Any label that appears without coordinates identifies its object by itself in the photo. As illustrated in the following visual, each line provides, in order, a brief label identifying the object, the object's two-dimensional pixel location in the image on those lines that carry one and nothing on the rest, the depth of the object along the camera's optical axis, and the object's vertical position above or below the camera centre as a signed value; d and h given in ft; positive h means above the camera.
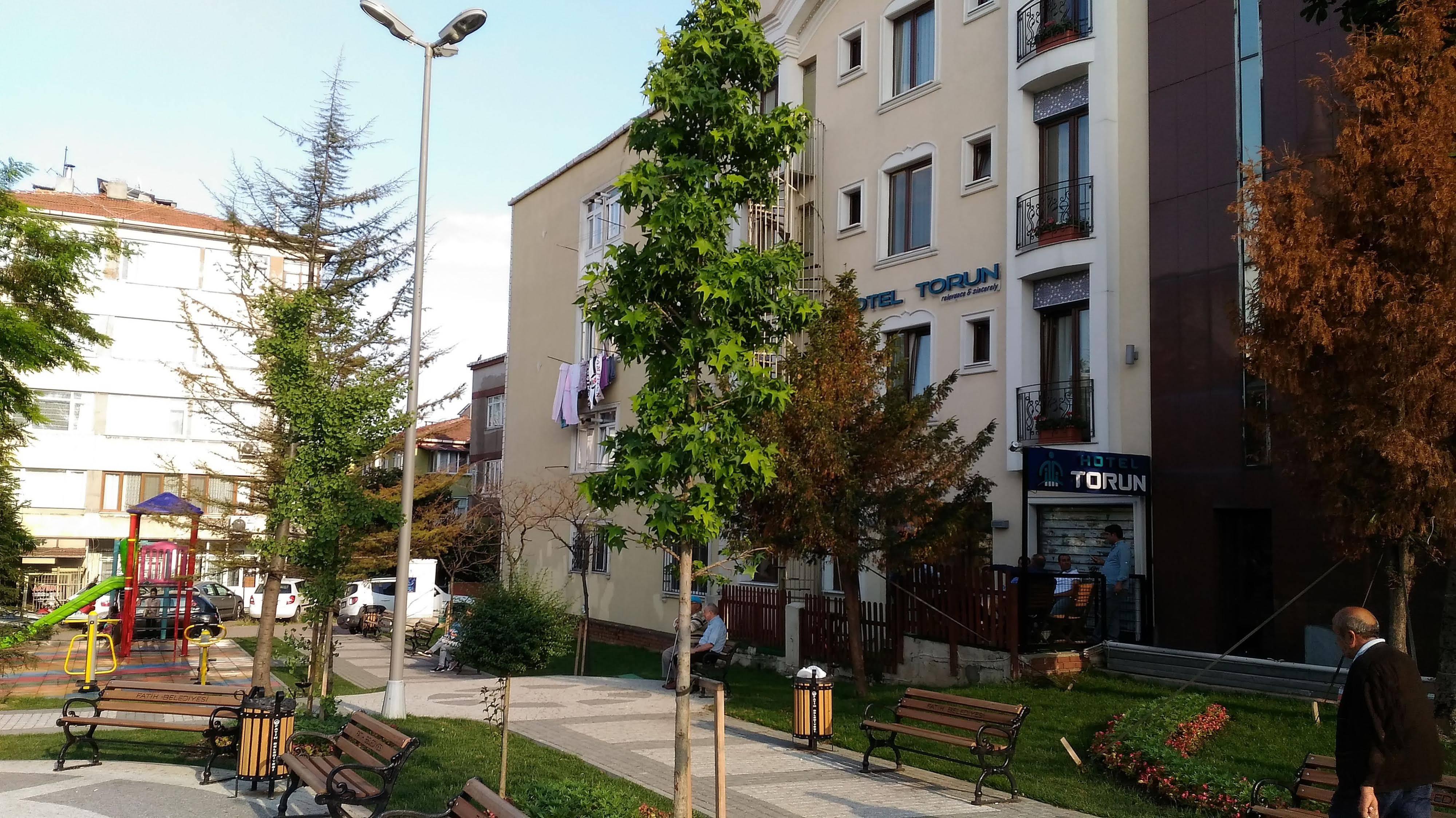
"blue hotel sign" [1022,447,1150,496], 52.19 +3.08
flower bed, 29.50 -6.36
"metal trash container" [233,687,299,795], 32.37 -6.50
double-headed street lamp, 46.73 +6.62
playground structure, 60.13 -5.93
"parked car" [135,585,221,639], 97.35 -8.91
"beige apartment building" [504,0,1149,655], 59.62 +20.08
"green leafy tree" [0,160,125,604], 57.21 +12.36
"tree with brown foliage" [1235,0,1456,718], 33.24 +7.49
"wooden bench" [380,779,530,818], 19.53 -5.17
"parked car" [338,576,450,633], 118.83 -8.96
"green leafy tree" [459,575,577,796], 31.94 -3.24
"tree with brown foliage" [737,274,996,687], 47.88 +2.99
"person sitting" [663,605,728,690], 58.03 -6.10
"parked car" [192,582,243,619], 123.44 -9.41
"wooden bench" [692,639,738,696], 58.70 -7.35
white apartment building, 160.25 +15.41
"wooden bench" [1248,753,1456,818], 23.86 -5.43
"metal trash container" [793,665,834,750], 40.45 -6.52
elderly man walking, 19.79 -3.54
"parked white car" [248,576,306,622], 124.47 -9.70
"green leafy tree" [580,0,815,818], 24.39 +5.27
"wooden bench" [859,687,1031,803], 32.83 -5.99
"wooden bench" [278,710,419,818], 26.12 -6.30
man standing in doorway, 55.98 -2.09
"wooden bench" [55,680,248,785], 35.76 -6.26
